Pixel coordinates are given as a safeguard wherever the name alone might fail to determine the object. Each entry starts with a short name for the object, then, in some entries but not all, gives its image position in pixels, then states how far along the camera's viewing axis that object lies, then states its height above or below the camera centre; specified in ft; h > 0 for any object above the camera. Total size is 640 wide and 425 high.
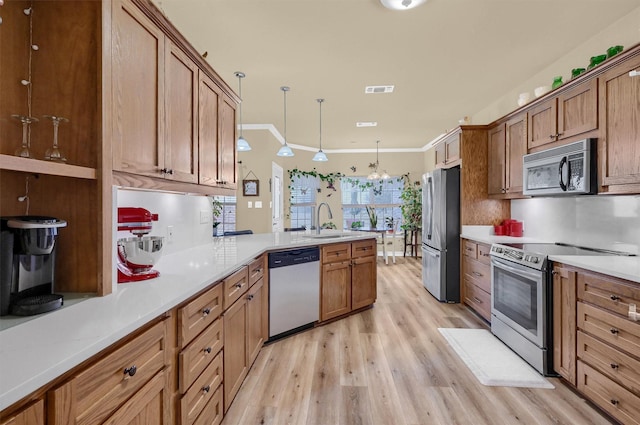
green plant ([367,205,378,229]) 25.53 -0.32
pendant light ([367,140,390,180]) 24.17 +3.05
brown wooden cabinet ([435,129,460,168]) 13.39 +2.81
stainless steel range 7.60 -2.30
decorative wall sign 18.65 +1.43
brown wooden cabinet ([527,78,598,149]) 7.77 +2.68
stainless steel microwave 7.70 +1.14
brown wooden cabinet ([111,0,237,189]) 4.53 +1.93
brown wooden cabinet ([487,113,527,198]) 10.77 +2.05
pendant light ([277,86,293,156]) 13.37 +3.07
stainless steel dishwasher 9.13 -2.38
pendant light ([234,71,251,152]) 13.17 +2.94
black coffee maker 3.34 -0.55
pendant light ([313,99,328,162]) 17.69 +3.10
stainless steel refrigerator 13.28 -1.01
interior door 19.74 +0.98
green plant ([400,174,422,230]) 24.72 +0.40
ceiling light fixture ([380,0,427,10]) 7.47 +5.01
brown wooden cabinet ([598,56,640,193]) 6.60 +1.83
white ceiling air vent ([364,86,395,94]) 13.16 +5.24
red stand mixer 4.99 -0.59
